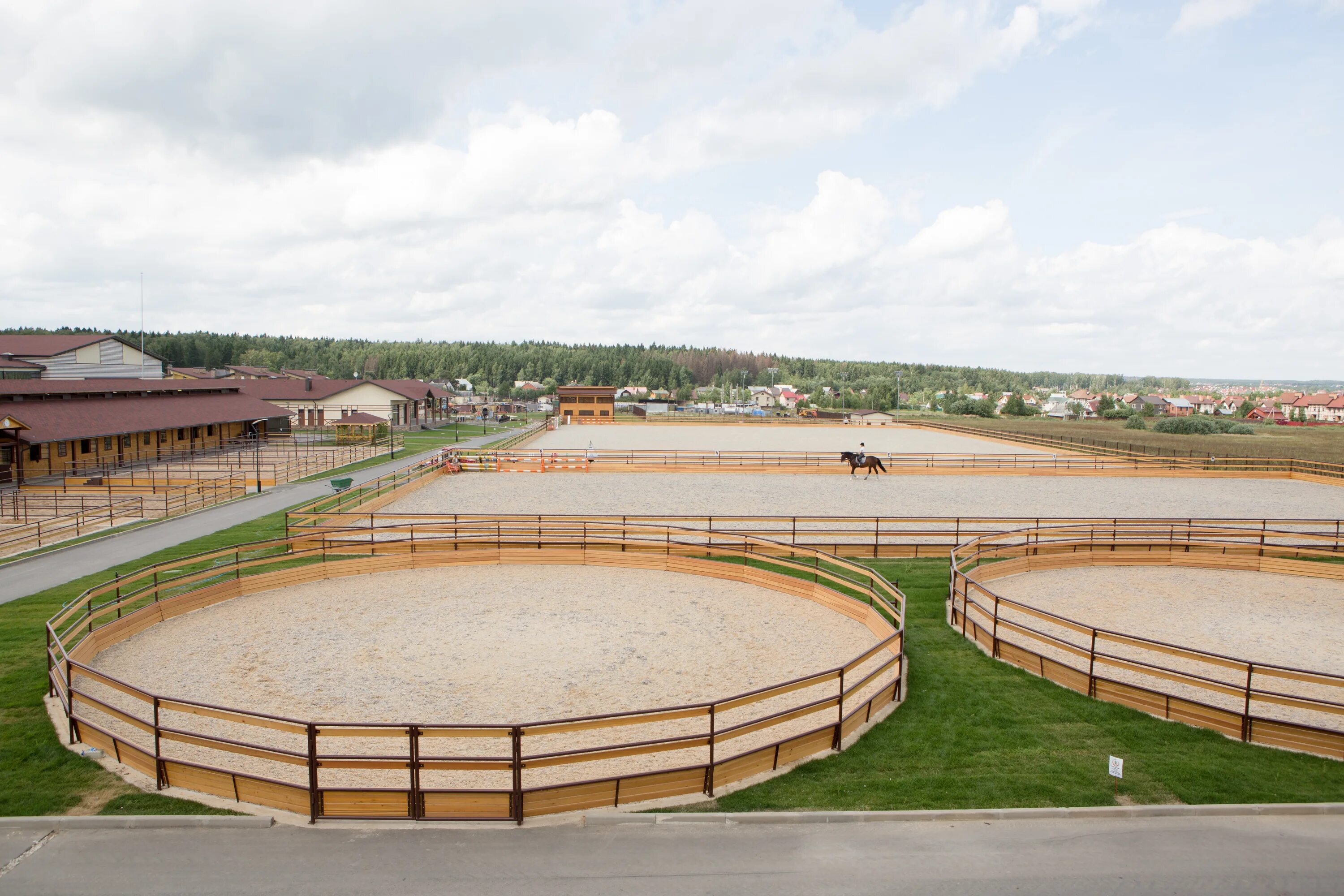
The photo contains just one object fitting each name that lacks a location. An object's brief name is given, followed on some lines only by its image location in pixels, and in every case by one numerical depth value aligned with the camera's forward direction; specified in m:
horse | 41.38
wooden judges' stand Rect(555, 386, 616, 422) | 93.75
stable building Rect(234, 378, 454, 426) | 74.56
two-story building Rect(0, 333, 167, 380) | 54.03
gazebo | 59.84
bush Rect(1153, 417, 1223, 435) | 91.12
